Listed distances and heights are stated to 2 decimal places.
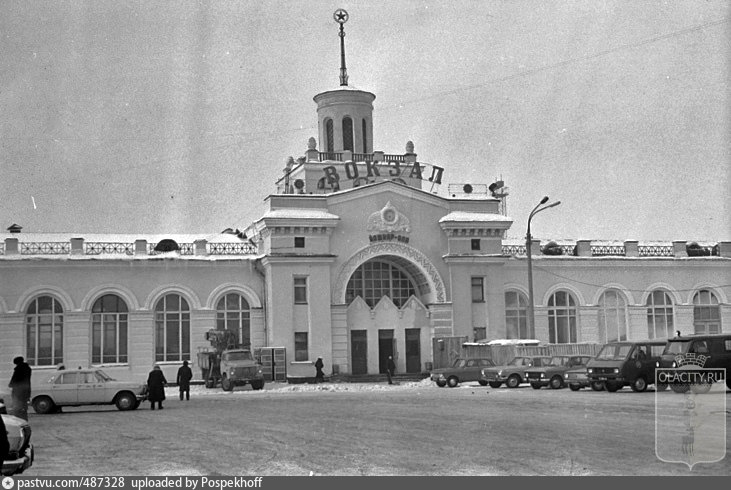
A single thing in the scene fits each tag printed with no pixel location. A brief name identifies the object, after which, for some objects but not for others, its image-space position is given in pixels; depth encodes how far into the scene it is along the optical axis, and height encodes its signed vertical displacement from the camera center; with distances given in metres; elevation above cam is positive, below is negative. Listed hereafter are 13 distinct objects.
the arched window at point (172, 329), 43.12 +0.33
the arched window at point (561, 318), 48.25 +0.42
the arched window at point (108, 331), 42.22 +0.34
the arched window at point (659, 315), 49.72 +0.45
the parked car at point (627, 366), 28.11 -1.23
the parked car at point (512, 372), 33.69 -1.58
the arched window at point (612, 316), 49.19 +0.45
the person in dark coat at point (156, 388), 26.19 -1.42
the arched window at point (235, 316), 44.25 +0.90
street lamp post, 37.81 +2.24
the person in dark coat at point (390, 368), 39.06 -1.66
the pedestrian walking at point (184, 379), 30.94 -1.40
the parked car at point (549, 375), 32.59 -1.66
